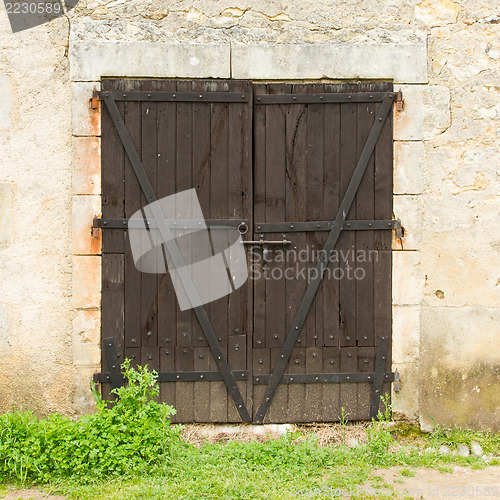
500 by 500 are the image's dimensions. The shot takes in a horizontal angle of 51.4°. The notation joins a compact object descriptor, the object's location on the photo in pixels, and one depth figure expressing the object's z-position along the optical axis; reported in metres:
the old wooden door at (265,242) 3.60
